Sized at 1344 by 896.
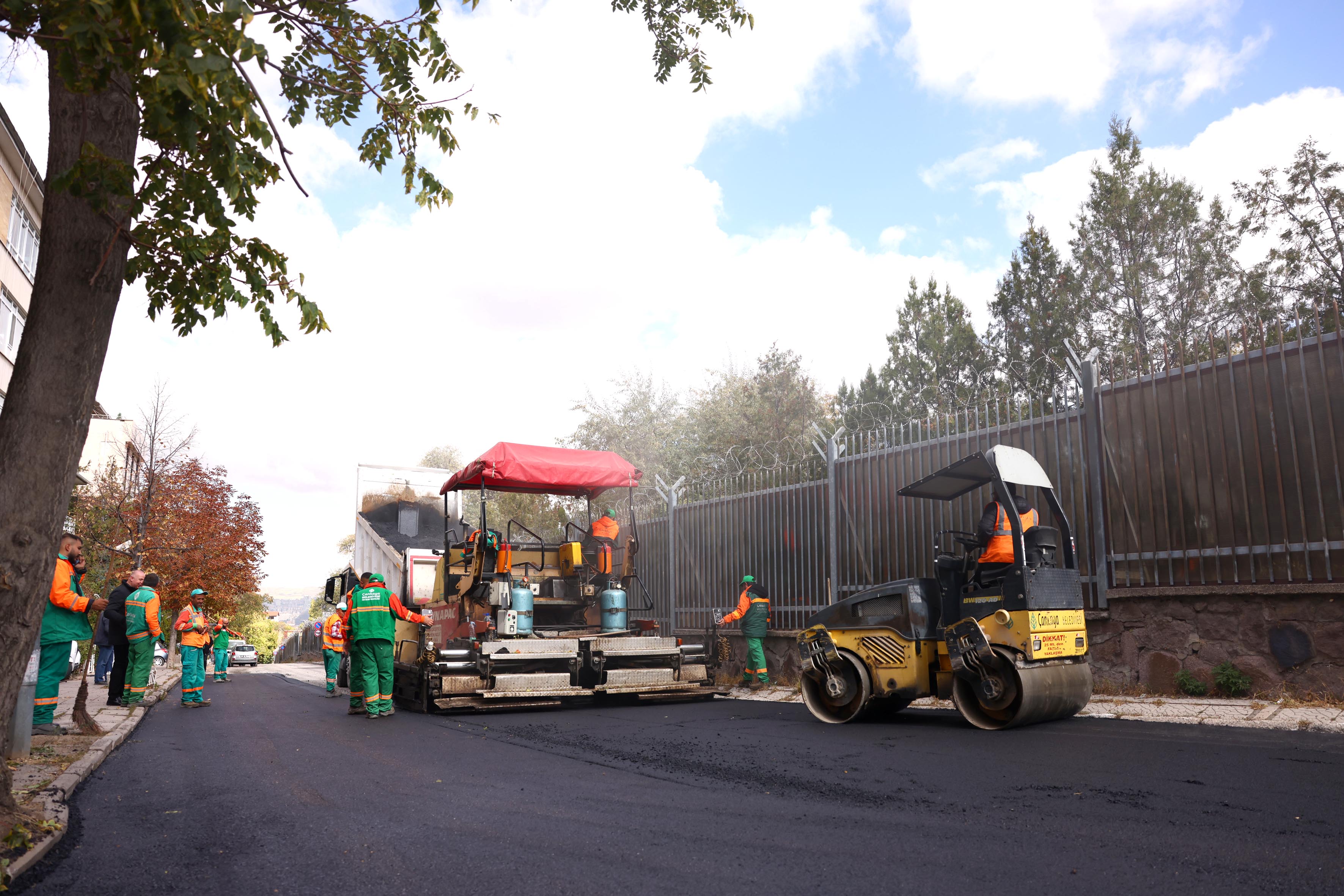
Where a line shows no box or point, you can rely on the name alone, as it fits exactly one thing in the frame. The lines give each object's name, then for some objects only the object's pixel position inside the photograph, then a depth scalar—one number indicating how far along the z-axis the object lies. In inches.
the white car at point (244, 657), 1840.6
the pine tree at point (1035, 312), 1037.2
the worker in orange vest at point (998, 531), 281.4
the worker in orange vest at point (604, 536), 456.4
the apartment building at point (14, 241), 785.6
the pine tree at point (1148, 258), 955.3
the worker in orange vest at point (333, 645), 636.7
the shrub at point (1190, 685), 305.7
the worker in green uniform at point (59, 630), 309.7
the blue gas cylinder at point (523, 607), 412.2
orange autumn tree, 954.1
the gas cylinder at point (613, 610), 443.5
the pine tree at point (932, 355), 1098.1
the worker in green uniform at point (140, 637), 442.0
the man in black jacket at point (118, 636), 460.1
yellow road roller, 271.9
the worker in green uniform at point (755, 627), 481.7
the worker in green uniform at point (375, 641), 390.0
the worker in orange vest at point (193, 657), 504.4
